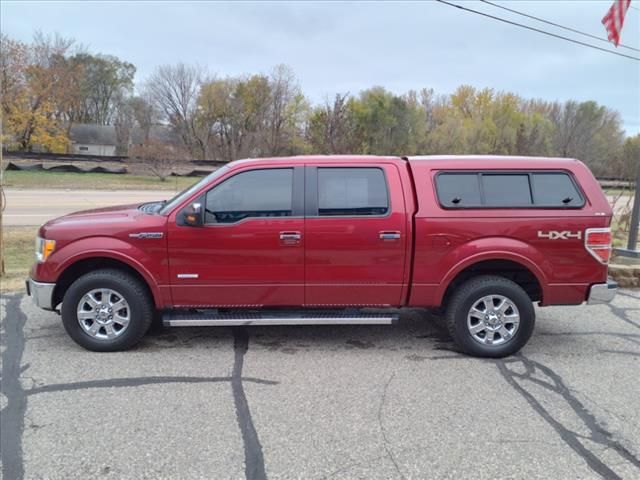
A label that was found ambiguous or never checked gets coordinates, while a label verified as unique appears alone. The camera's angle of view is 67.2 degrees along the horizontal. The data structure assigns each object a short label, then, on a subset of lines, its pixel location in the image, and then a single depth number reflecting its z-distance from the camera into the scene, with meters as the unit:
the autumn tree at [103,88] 66.69
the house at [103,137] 59.41
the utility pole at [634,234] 8.84
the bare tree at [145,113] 59.66
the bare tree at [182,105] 56.41
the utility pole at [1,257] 7.09
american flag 10.12
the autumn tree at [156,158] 32.66
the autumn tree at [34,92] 38.25
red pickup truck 4.58
